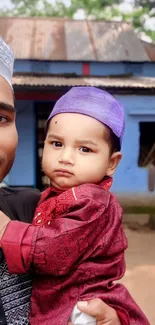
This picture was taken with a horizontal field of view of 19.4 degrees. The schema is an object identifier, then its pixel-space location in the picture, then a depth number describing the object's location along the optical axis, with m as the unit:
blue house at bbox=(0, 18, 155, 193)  9.39
